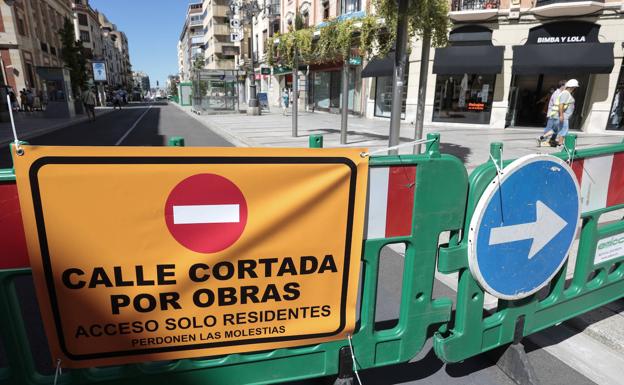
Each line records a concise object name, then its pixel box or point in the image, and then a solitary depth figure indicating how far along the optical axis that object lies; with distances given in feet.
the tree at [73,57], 102.73
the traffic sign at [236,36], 123.54
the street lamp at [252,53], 81.41
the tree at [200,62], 241.74
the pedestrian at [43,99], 91.52
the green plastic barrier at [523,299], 6.75
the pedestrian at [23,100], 78.18
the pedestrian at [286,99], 94.08
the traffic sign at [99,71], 123.75
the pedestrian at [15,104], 74.11
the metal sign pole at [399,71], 22.75
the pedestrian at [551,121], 33.32
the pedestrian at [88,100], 65.54
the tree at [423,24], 24.82
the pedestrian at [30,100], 78.64
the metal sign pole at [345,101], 37.22
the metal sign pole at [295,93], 43.96
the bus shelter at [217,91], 88.12
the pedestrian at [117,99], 114.31
